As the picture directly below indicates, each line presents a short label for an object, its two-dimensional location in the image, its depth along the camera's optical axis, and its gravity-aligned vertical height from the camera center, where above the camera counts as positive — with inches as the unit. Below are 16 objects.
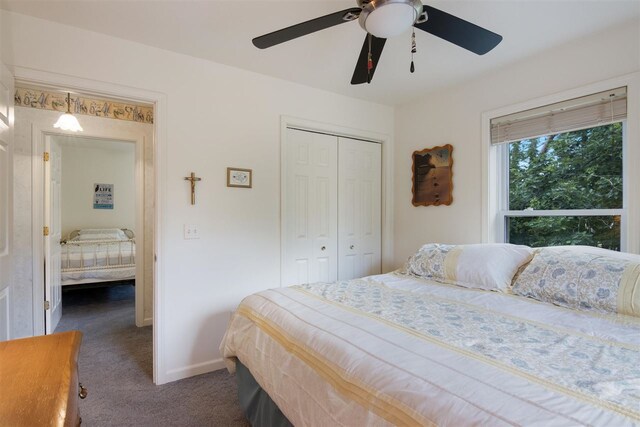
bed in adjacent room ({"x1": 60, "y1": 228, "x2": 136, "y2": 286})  167.3 -27.1
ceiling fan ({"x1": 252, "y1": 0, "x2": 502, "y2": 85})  51.5 +33.6
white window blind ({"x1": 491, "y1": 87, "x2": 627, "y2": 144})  78.4 +26.7
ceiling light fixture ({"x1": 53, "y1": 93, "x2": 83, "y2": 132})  109.3 +31.3
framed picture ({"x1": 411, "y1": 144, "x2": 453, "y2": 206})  113.4 +13.7
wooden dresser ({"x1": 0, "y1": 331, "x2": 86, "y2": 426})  25.3 -16.3
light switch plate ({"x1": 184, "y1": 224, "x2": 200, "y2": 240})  92.3 -5.6
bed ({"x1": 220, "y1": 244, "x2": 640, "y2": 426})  31.6 -18.6
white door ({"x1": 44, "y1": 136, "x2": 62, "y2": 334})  118.6 -9.9
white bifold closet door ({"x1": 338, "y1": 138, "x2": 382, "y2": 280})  125.5 +1.8
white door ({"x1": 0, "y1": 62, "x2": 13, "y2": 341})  63.6 +4.0
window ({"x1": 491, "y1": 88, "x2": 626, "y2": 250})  80.8 +11.7
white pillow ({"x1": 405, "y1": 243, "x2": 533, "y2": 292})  77.3 -13.7
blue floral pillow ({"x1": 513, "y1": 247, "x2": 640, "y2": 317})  57.8 -13.6
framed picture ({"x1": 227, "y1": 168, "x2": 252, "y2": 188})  99.2 +11.1
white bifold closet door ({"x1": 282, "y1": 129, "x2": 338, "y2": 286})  112.0 +1.7
